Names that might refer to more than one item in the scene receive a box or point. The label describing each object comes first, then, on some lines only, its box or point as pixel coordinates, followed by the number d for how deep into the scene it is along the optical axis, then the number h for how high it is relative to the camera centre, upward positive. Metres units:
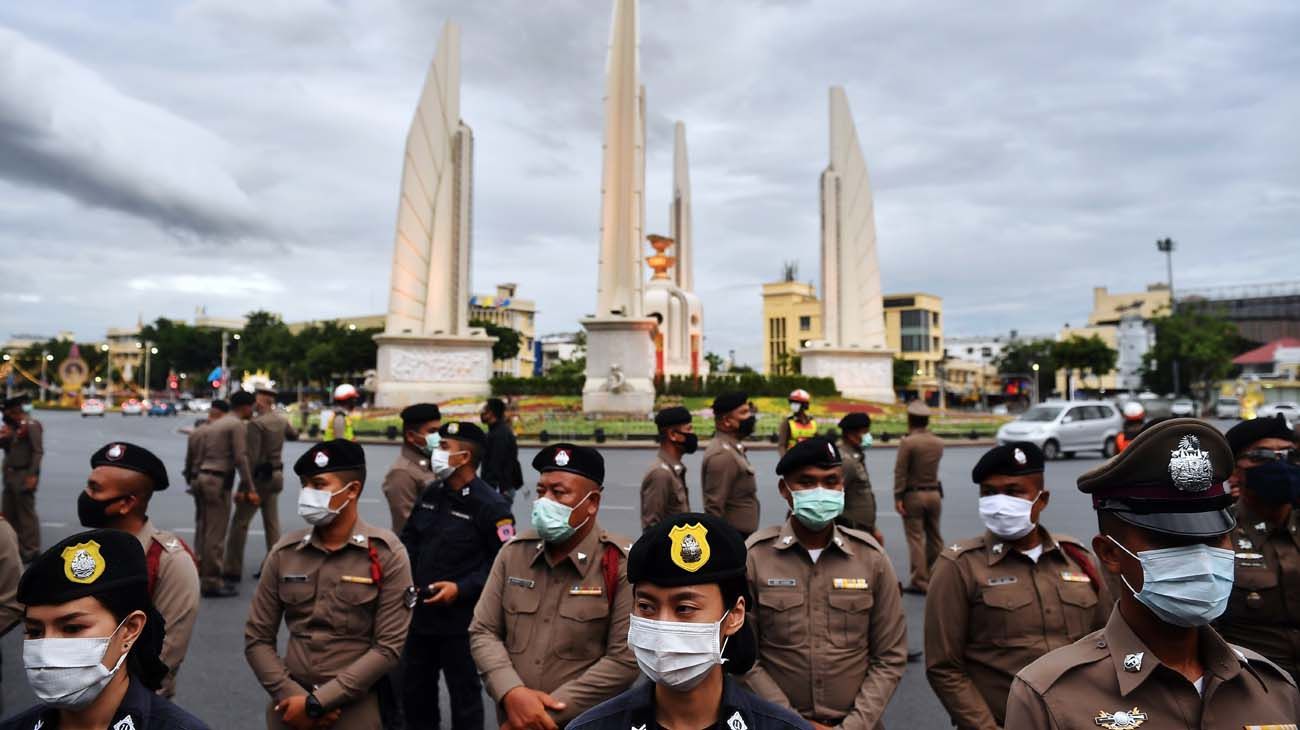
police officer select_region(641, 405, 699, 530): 5.40 -0.58
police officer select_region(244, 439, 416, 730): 3.23 -0.91
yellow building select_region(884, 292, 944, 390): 88.81 +6.13
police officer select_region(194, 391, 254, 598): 7.36 -0.87
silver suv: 20.12 -1.11
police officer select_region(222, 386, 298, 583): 7.81 -0.90
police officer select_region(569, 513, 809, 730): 1.98 -0.62
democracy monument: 30.95 +5.93
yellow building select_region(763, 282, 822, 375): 87.19 +7.55
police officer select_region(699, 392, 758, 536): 5.71 -0.60
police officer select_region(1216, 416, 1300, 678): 3.15 -0.73
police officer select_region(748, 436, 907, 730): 3.00 -0.89
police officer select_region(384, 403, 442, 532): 5.68 -0.53
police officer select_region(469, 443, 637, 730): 3.03 -0.88
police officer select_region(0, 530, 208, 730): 2.01 -0.63
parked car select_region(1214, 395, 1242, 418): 45.15 -1.43
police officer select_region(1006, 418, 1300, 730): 1.67 -0.54
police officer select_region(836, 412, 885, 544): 6.49 -0.75
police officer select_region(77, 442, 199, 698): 3.10 -0.55
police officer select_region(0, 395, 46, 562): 8.21 -0.86
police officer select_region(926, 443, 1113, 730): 2.92 -0.82
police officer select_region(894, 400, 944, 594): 7.09 -0.99
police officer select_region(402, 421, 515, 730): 3.97 -0.91
